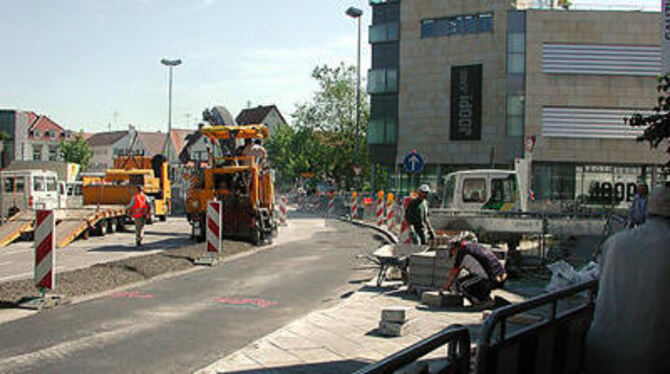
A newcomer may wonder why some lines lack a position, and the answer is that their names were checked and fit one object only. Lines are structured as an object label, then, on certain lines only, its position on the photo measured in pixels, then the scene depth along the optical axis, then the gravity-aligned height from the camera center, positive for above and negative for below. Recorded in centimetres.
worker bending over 995 -139
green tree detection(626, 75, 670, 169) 817 +67
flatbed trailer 2100 -187
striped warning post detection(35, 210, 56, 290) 1030 -126
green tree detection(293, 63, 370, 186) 7350 +517
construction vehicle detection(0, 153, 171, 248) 2173 -149
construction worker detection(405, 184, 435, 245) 1424 -85
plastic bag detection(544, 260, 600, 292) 896 -128
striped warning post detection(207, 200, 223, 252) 1567 -132
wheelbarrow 1190 -146
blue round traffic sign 2000 +29
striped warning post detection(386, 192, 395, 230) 2792 -179
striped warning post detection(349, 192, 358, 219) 3624 -186
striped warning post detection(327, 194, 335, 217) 4268 -204
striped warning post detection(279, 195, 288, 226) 3036 -180
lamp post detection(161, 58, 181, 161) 6031 +901
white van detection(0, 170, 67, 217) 2631 -101
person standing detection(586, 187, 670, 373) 441 -76
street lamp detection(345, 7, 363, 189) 5022 +1131
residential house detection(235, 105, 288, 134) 12706 +982
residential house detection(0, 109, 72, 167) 11414 +483
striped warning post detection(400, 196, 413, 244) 1459 -129
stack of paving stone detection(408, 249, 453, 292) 1091 -151
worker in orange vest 2014 -128
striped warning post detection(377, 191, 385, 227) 3069 -183
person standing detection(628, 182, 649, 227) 1412 -56
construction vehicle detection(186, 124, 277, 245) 2038 -71
